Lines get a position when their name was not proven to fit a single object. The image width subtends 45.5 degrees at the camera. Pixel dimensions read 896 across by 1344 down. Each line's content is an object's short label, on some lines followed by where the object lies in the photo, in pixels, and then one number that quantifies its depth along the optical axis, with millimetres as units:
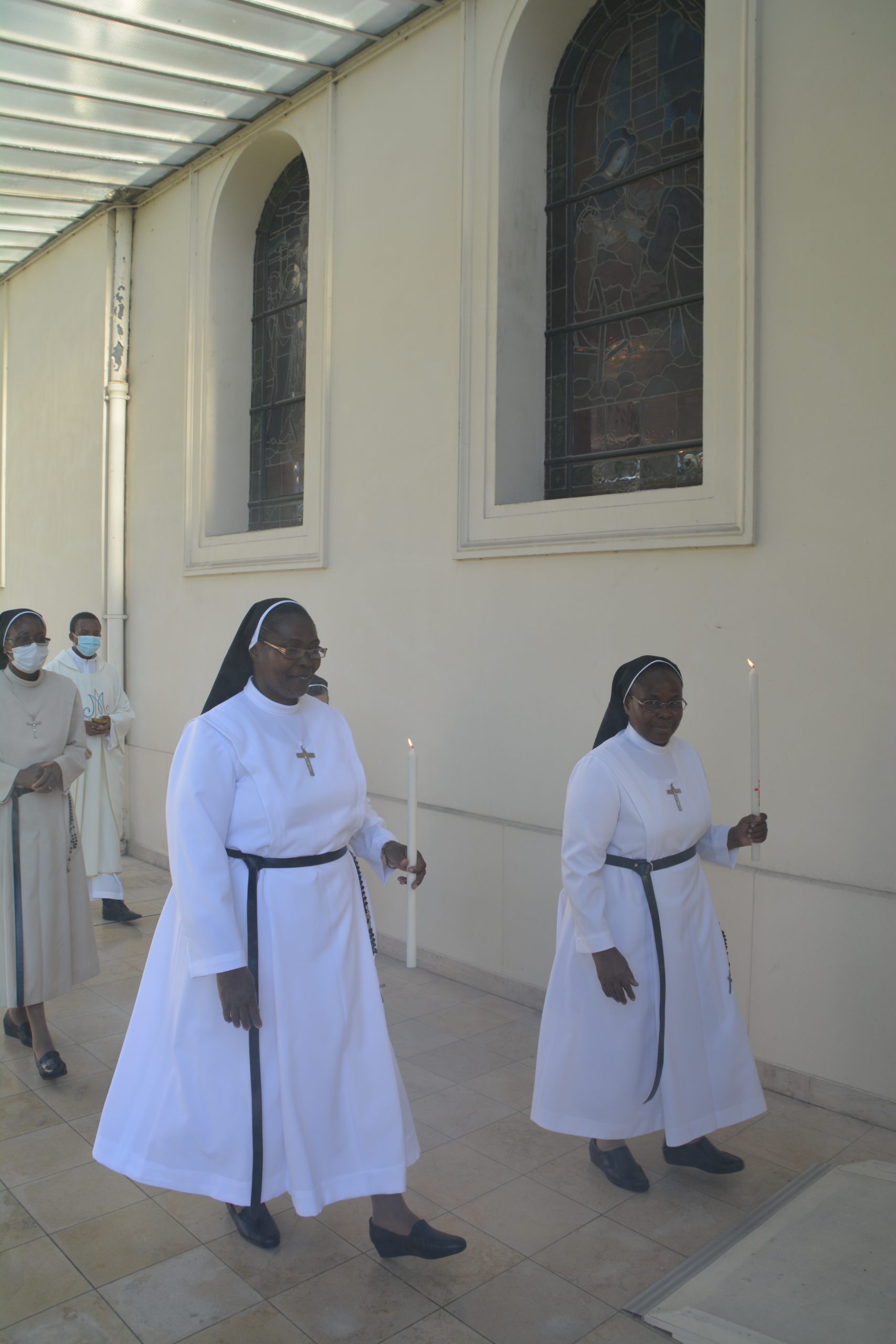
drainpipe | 9797
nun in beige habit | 4812
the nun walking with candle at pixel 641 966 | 3648
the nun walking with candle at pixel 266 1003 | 3104
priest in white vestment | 7414
